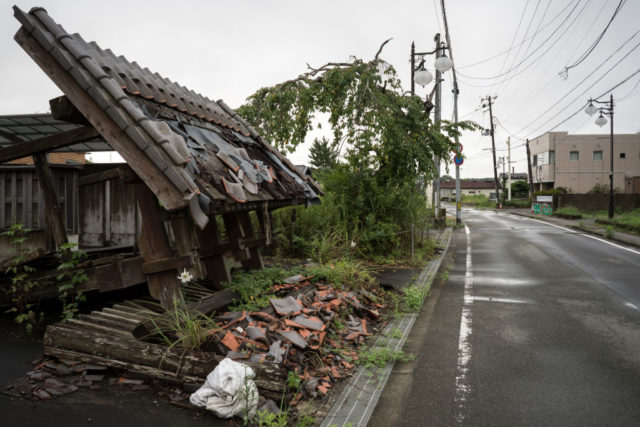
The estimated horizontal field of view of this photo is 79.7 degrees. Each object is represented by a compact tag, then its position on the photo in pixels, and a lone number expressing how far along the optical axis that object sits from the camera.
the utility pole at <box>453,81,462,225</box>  25.17
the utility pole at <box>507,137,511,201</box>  51.72
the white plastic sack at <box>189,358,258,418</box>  3.20
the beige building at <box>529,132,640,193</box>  43.84
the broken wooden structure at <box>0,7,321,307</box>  3.92
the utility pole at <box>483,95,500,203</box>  45.59
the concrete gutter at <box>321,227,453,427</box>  3.36
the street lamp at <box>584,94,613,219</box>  26.83
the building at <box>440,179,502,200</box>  92.38
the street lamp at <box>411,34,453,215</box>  13.25
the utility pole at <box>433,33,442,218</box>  20.20
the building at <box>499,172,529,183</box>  88.85
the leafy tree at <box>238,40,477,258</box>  10.00
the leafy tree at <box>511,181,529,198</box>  60.58
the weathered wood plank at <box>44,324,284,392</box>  3.50
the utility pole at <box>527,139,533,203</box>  44.08
